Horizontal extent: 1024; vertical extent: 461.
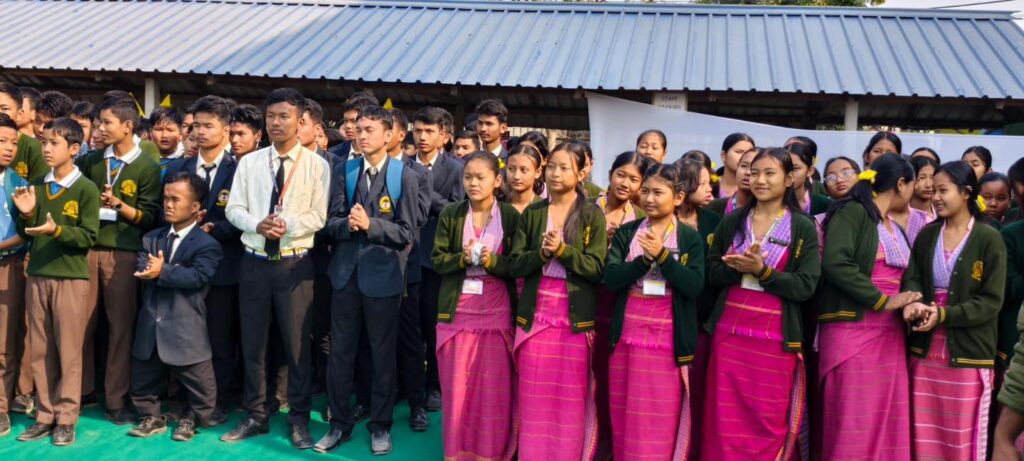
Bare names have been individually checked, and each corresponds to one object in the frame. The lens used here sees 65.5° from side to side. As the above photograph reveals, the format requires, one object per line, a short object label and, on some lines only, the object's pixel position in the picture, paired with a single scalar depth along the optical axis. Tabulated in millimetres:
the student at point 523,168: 3867
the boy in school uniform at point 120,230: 4434
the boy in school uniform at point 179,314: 4266
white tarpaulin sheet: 7062
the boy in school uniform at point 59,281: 4254
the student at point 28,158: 4836
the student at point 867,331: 3570
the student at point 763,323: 3537
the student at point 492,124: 5344
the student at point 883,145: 4902
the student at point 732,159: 4582
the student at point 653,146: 4738
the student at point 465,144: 5387
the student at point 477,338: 3885
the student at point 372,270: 4086
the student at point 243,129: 4602
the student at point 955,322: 3514
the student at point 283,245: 4145
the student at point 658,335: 3617
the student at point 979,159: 4961
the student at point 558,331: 3742
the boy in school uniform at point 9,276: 4379
